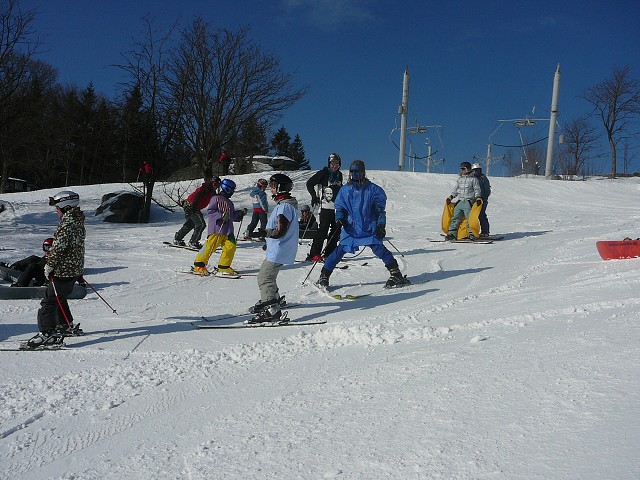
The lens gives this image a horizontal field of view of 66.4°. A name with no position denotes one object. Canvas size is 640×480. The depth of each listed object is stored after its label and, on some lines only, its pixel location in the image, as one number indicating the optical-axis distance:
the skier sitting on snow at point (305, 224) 12.41
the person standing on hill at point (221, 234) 8.47
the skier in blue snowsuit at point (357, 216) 6.99
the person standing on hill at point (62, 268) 4.76
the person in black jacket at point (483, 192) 11.80
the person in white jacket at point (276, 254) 5.50
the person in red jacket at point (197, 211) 10.35
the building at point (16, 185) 35.39
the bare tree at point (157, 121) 18.61
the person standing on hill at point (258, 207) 12.67
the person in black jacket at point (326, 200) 8.95
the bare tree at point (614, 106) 35.29
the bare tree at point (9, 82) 15.83
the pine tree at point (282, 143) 55.95
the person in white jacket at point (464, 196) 11.68
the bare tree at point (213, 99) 21.50
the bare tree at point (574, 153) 40.56
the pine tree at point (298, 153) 57.10
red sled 7.72
